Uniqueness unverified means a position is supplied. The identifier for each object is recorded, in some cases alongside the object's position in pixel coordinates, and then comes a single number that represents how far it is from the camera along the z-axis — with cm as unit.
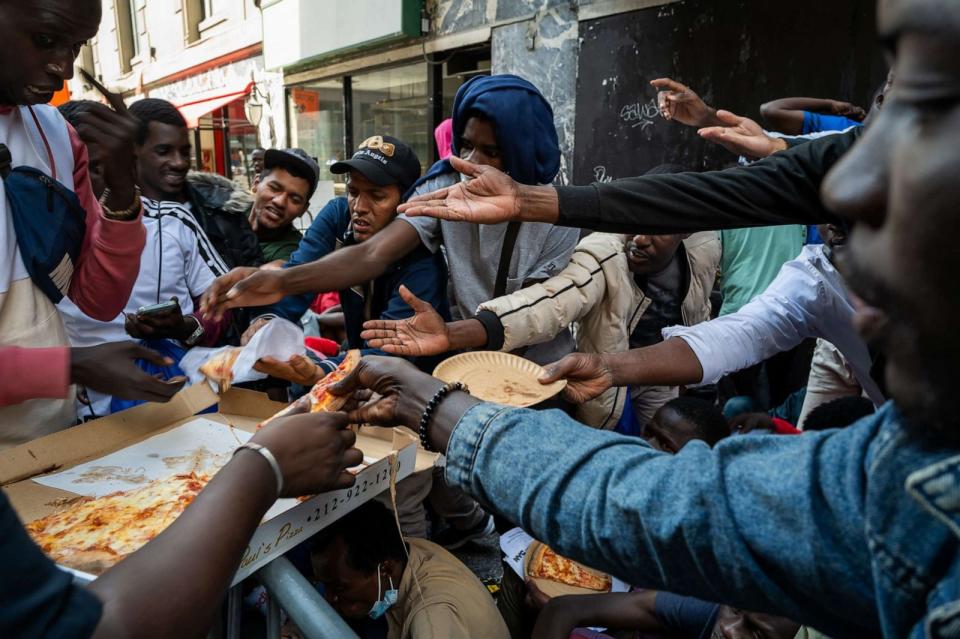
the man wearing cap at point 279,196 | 367
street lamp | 1116
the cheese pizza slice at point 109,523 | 125
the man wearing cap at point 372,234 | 252
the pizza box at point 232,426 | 140
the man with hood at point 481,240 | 234
